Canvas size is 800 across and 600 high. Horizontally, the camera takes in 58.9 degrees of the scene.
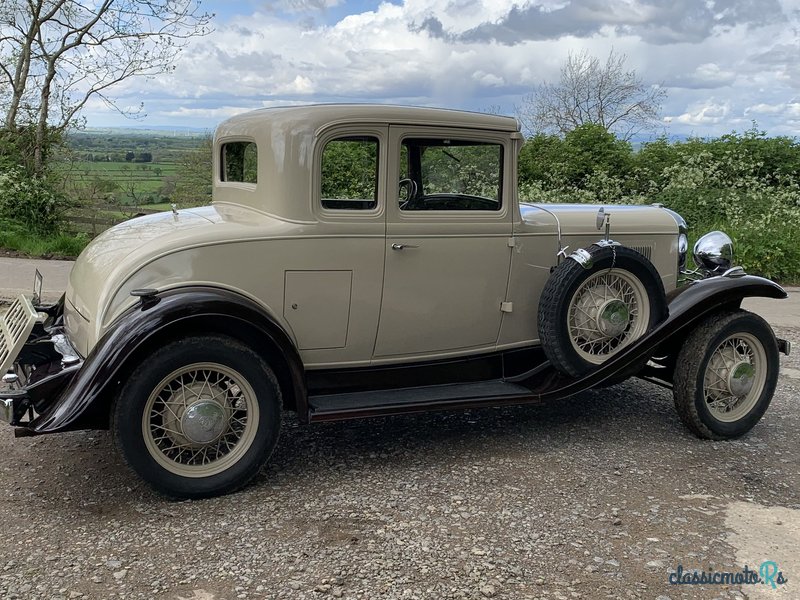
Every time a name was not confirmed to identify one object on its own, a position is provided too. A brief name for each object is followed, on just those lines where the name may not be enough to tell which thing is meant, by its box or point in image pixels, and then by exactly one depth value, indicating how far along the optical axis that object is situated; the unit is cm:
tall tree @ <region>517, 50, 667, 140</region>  1745
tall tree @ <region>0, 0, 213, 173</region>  1049
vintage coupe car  341
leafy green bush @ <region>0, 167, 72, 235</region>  1030
